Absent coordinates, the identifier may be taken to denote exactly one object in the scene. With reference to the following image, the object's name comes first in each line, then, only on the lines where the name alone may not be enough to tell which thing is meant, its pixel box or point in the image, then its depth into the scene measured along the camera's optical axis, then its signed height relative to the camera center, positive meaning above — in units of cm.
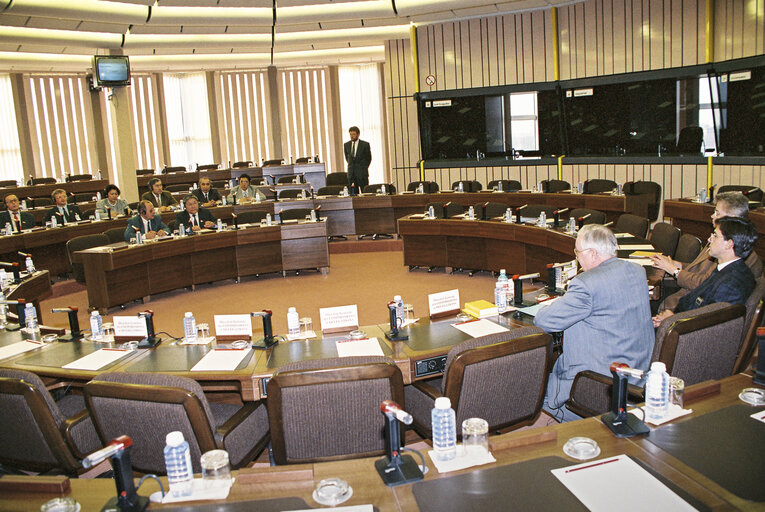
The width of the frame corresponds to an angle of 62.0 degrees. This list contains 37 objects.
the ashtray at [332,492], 185 -93
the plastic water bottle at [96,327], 396 -86
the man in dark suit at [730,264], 339 -63
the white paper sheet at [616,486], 173 -94
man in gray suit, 305 -75
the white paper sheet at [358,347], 334 -94
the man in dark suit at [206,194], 1005 -20
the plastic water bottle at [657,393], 221 -84
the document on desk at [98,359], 342 -94
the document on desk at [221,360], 325 -94
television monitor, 1036 +191
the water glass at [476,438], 208 -89
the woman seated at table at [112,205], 947 -26
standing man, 1169 +24
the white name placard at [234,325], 371 -84
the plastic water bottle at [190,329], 378 -87
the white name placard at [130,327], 386 -85
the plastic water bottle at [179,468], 194 -88
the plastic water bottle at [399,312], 374 -84
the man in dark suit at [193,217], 841 -47
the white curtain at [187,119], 1515 +152
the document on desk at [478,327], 351 -92
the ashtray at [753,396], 234 -92
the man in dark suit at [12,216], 866 -30
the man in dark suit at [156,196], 927 -17
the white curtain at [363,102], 1578 +171
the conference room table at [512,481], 179 -94
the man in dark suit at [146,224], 767 -49
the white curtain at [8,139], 1348 +116
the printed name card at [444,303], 389 -84
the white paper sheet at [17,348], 374 -93
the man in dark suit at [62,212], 896 -31
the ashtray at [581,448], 202 -93
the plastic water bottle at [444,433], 200 -85
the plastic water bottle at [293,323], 373 -87
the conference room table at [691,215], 741 -77
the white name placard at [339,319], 379 -87
